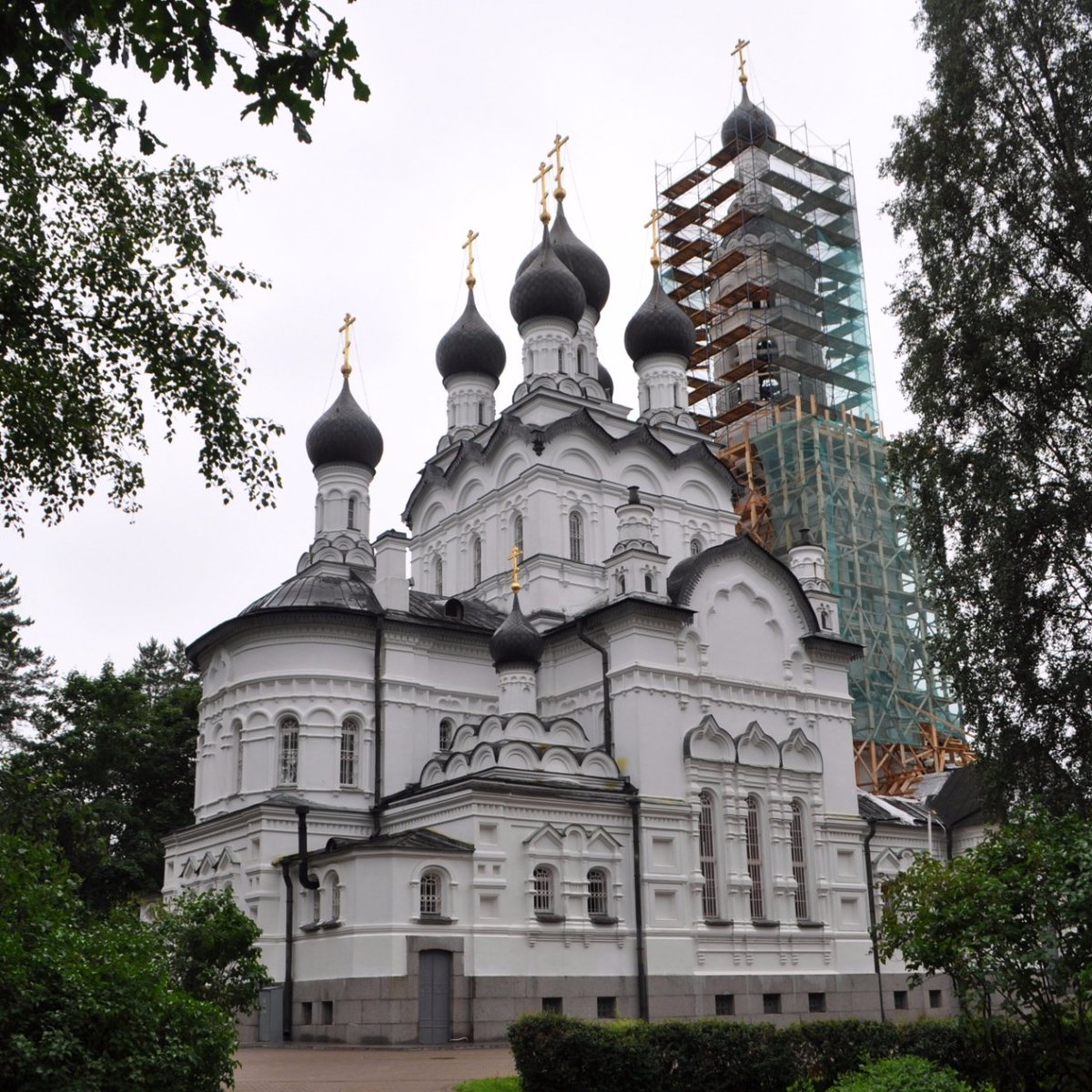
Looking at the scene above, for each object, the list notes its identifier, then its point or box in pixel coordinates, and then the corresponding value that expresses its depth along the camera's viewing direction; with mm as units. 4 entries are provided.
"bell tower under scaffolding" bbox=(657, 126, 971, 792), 36969
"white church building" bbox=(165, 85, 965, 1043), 21000
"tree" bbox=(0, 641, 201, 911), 32438
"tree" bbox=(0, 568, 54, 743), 35250
